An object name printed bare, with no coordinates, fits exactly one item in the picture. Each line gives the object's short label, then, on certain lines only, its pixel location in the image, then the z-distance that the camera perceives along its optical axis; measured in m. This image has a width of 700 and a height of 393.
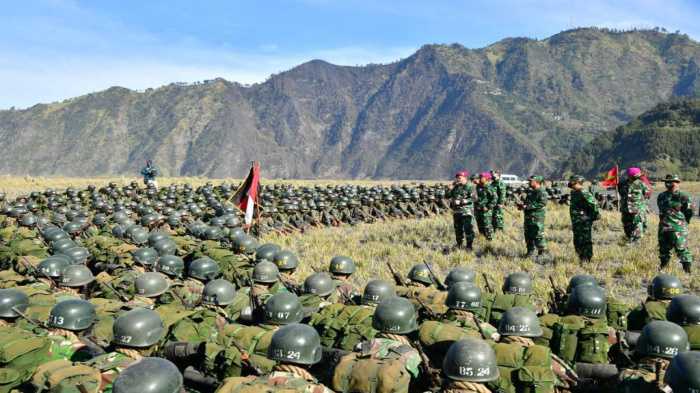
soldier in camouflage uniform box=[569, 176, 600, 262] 12.77
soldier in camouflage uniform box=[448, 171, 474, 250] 15.26
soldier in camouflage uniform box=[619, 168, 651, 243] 14.36
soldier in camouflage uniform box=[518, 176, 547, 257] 13.63
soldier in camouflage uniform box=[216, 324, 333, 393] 4.93
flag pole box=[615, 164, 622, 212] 19.87
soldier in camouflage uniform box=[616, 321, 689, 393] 5.10
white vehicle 50.32
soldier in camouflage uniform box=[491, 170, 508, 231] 17.24
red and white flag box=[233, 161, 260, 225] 17.00
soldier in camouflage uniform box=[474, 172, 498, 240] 16.42
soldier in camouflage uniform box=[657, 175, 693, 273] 11.72
